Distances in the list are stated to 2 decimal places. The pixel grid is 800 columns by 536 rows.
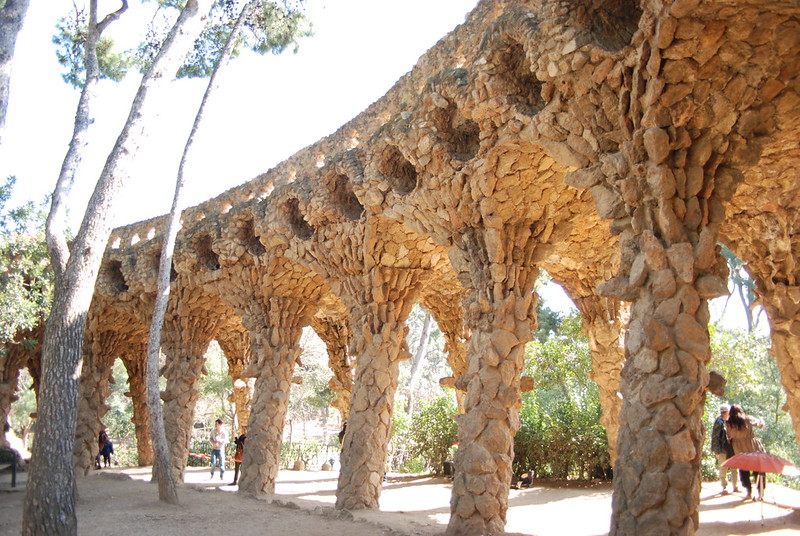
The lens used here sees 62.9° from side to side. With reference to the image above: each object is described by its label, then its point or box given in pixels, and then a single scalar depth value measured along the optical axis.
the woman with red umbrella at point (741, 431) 7.68
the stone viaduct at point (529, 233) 4.42
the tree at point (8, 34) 6.10
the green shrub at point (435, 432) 14.08
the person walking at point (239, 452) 11.73
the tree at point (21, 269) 10.85
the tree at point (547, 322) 21.95
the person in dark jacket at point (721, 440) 8.14
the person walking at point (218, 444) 12.74
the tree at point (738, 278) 21.00
